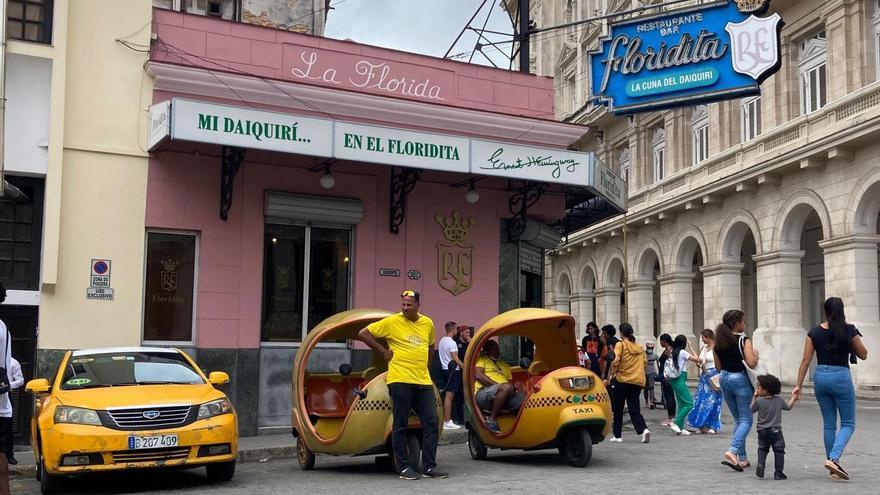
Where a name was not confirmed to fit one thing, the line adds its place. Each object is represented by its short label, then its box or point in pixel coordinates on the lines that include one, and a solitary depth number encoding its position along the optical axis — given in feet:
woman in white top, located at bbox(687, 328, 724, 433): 48.24
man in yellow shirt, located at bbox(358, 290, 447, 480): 31.58
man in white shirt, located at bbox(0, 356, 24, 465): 24.35
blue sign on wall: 49.78
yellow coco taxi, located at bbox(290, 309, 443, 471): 32.83
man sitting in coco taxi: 35.83
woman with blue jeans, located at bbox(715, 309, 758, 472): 31.91
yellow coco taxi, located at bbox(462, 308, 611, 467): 33.83
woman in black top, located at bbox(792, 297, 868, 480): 30.07
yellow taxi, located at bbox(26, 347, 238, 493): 28.55
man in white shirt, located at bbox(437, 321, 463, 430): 46.22
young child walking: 30.60
